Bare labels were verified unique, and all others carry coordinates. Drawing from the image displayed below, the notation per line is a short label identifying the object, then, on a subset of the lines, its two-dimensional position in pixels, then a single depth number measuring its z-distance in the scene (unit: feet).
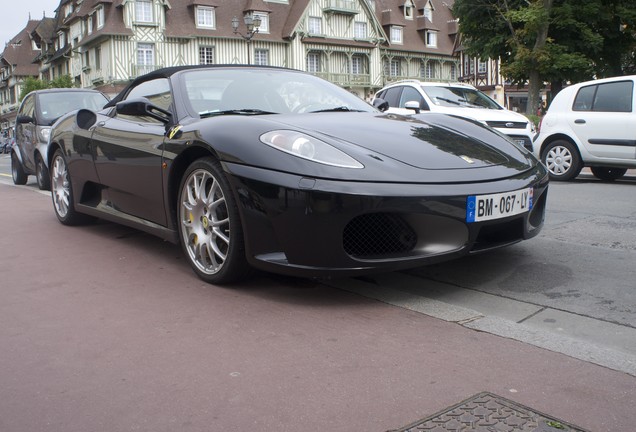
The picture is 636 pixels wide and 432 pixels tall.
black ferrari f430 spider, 11.16
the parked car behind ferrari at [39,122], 32.99
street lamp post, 71.82
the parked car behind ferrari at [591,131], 30.55
